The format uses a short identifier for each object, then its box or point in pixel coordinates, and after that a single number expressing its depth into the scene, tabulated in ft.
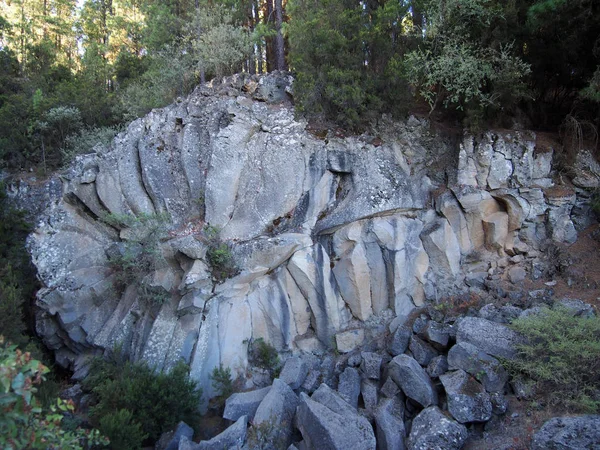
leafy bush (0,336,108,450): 11.43
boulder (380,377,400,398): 29.76
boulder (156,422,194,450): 26.61
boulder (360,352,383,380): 32.17
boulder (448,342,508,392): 26.94
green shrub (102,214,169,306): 35.29
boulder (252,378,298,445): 26.43
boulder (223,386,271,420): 28.94
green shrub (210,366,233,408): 32.19
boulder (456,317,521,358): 28.73
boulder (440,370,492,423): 25.39
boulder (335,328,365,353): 36.73
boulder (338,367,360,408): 30.58
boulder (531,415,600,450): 20.48
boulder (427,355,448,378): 29.63
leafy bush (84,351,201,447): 27.30
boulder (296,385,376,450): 24.30
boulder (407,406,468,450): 23.98
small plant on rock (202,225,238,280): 34.86
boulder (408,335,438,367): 31.83
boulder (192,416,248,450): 25.23
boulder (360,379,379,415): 30.21
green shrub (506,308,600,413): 24.52
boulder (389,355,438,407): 28.07
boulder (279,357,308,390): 32.17
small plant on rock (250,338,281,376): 35.19
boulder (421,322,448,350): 32.04
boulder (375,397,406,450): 25.30
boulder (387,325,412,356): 33.65
